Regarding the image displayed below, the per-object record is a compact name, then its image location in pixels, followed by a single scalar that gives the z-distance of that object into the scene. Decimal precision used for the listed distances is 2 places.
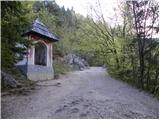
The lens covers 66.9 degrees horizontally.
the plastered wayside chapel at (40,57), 7.99
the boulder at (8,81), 5.69
